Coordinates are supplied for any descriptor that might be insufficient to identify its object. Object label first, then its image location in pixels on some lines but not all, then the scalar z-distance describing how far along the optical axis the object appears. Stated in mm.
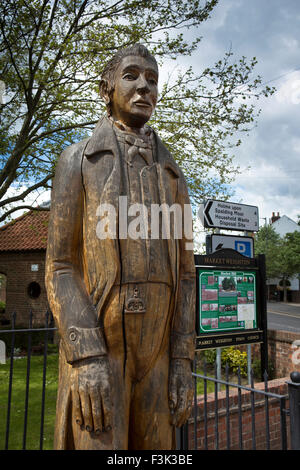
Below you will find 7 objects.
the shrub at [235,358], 7714
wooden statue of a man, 1650
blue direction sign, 5762
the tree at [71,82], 8203
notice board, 5250
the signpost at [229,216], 5727
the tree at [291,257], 33966
